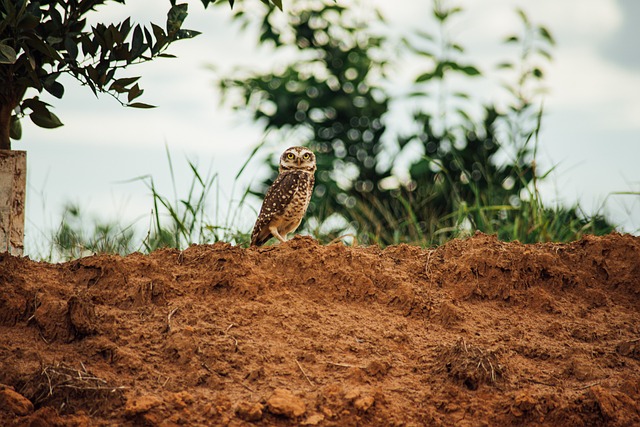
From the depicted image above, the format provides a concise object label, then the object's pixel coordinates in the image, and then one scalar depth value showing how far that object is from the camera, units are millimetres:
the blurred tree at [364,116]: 20781
